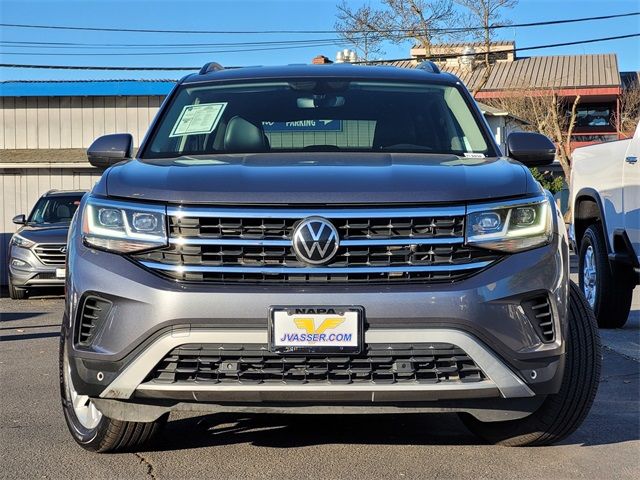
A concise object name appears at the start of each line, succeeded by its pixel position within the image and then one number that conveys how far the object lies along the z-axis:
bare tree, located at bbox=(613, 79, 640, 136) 44.25
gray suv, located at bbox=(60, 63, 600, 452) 3.76
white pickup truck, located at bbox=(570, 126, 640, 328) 7.83
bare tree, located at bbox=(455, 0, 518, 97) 41.30
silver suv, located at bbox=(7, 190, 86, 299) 14.58
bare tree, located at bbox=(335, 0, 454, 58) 43.12
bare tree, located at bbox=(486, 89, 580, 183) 41.34
